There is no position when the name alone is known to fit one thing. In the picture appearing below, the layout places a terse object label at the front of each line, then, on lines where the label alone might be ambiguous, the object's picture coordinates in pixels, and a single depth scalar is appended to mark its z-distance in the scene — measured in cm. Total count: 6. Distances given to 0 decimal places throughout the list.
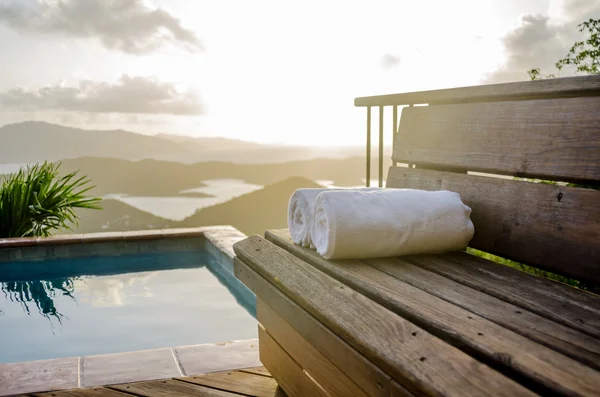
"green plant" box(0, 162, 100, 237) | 528
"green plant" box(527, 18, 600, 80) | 506
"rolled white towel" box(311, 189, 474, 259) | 127
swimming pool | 333
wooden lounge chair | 77
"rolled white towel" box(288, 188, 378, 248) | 145
